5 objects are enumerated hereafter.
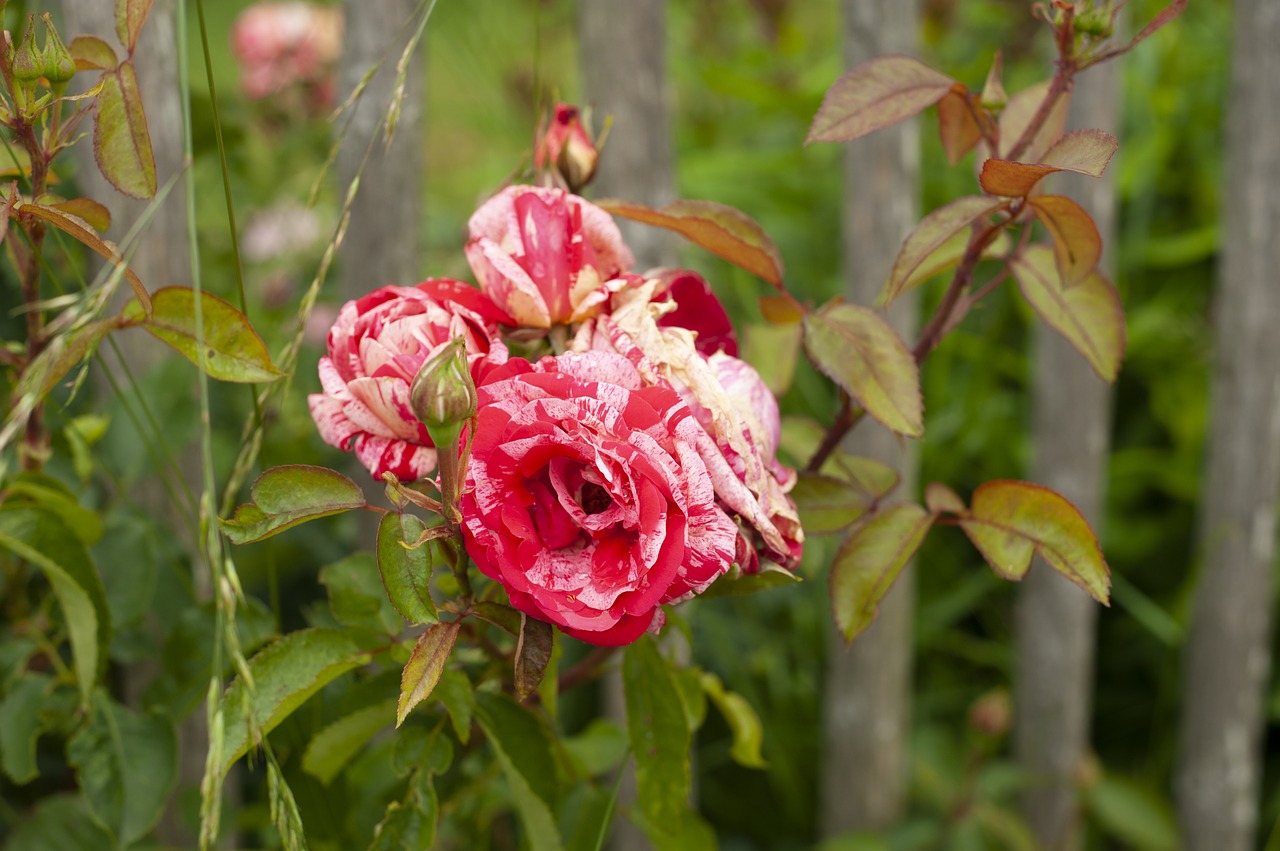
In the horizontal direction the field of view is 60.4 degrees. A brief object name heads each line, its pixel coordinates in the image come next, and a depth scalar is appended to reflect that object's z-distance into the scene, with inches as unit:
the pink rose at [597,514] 17.9
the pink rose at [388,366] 19.9
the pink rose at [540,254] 21.2
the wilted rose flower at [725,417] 19.6
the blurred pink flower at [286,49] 65.8
